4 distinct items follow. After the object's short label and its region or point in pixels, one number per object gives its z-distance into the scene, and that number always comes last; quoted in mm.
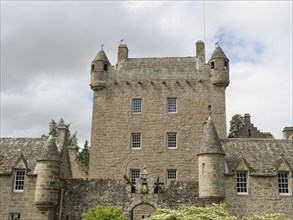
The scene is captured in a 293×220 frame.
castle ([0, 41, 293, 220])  26297
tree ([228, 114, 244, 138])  45938
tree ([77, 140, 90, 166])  50922
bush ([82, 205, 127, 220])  22656
